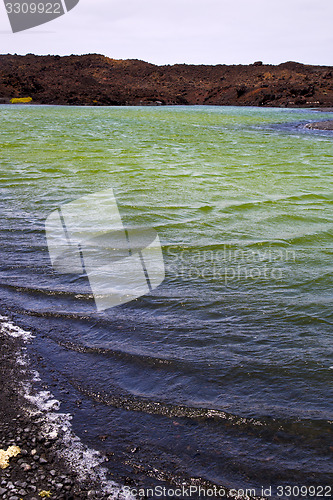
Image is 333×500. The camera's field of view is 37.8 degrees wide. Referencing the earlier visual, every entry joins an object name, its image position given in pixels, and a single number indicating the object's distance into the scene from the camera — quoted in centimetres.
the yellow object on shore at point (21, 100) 7474
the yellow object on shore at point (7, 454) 217
